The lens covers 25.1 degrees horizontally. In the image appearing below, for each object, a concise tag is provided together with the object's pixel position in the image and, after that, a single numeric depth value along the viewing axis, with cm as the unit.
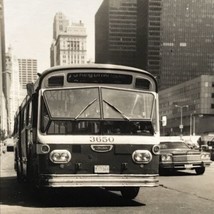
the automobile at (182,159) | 1839
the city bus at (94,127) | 973
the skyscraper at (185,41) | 8450
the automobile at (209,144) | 3178
